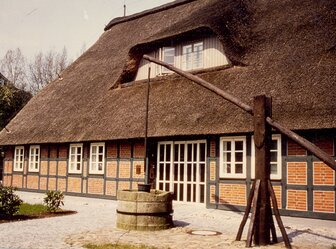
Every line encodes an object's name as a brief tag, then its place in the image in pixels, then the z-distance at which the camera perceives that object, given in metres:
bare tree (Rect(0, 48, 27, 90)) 38.16
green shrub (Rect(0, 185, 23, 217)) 9.45
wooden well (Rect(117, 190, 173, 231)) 7.97
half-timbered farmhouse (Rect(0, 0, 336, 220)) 10.05
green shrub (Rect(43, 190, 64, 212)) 10.57
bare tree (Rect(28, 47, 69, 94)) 41.00
